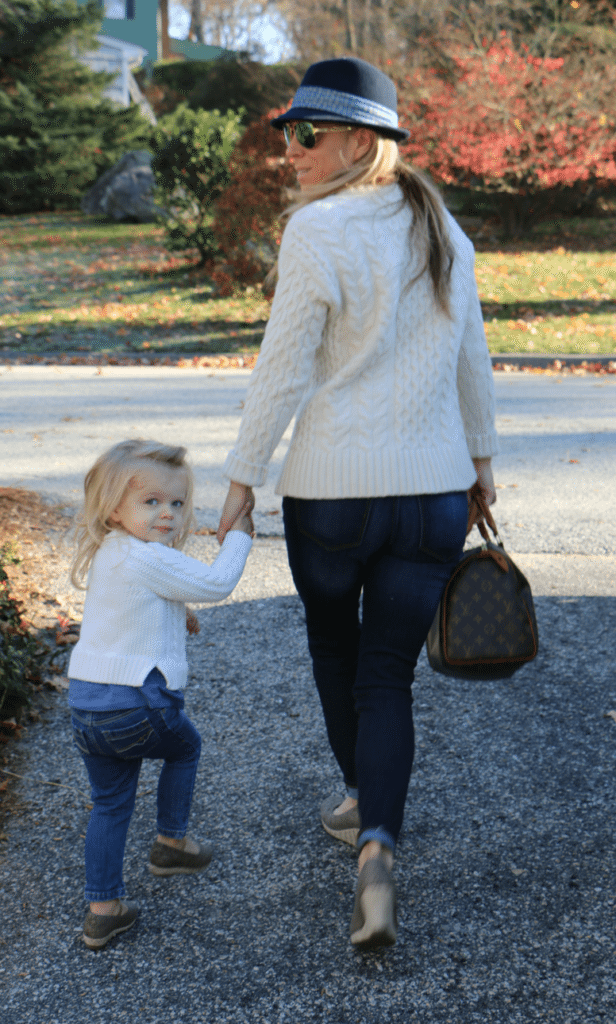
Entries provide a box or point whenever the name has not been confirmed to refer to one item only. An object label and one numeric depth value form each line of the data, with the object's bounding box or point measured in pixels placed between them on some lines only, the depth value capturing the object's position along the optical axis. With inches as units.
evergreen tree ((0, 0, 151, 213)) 969.5
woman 74.4
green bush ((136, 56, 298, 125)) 956.0
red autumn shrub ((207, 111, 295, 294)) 502.0
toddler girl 82.6
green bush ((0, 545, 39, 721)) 118.8
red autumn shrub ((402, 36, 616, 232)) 729.0
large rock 917.2
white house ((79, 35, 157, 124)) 1210.0
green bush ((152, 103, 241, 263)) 613.9
